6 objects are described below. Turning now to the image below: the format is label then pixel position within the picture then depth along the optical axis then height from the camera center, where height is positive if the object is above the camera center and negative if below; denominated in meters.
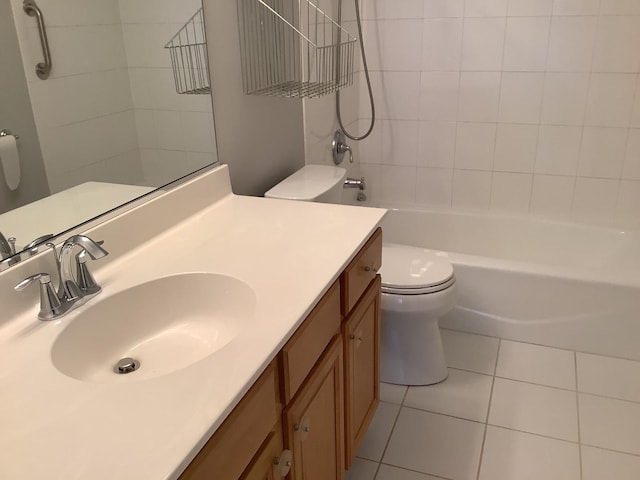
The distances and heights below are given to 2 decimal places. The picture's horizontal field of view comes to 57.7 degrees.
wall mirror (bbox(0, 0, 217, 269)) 1.18 -0.15
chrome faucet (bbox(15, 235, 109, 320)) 1.12 -0.45
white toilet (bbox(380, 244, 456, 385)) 2.12 -0.99
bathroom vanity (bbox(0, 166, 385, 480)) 0.81 -0.51
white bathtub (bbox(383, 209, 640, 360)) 2.35 -1.04
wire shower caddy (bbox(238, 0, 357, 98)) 1.92 -0.05
